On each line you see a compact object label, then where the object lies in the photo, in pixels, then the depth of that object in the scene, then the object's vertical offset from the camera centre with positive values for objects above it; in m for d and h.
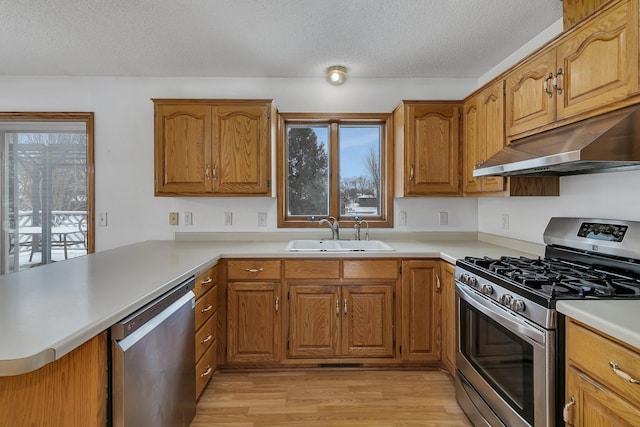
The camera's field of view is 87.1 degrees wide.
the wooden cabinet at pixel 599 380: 0.94 -0.52
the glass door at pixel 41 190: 3.01 +0.22
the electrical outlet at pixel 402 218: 3.01 -0.05
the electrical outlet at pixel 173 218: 2.95 -0.04
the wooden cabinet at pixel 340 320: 2.38 -0.76
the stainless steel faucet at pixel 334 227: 2.90 -0.12
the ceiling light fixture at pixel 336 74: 2.74 +1.15
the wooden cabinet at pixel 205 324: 1.91 -0.68
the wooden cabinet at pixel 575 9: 1.61 +1.02
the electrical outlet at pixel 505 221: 2.59 -0.07
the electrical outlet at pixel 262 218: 2.97 -0.04
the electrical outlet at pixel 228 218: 2.96 -0.04
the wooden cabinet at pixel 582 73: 1.29 +0.64
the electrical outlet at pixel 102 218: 2.96 -0.04
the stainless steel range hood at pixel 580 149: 1.27 +0.27
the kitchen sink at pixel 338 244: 2.75 -0.26
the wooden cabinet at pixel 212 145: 2.63 +0.53
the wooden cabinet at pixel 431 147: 2.66 +0.52
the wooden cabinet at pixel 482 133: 2.18 +0.56
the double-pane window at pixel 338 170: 3.07 +0.40
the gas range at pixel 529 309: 1.24 -0.42
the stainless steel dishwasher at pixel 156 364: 1.10 -0.58
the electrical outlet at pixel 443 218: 3.02 -0.05
